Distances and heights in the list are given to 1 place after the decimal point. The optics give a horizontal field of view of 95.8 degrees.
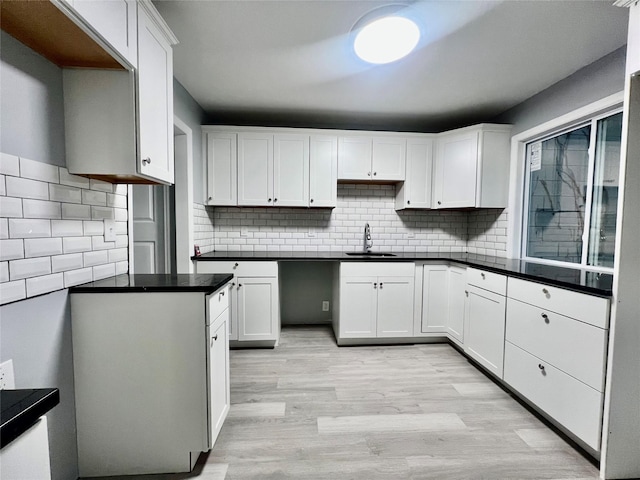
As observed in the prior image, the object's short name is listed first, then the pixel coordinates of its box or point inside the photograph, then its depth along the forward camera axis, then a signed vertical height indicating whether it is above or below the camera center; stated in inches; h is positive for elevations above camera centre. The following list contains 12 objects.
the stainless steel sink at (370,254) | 127.5 -11.9
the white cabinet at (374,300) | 111.2 -28.3
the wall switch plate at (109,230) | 60.4 -1.4
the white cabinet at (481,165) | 113.0 +24.9
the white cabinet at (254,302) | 108.2 -28.8
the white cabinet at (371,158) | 121.3 +29.2
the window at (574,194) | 81.6 +11.3
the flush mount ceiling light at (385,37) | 64.1 +45.2
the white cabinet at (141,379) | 52.7 -29.0
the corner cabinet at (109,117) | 49.6 +18.4
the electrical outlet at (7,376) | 38.8 -21.0
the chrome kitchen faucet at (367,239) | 129.4 -5.5
